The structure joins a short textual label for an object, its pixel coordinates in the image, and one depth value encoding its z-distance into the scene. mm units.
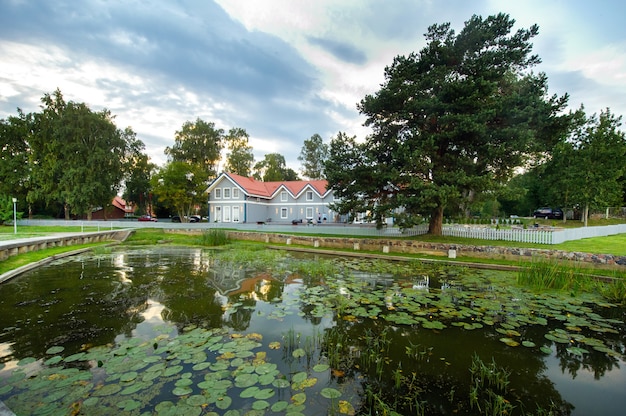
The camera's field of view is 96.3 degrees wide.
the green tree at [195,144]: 44312
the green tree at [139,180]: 44916
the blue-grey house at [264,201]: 35031
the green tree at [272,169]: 51031
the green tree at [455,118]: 12641
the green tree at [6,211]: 30266
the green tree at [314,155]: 53469
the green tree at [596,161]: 25281
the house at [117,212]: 46109
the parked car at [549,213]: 38531
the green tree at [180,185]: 33938
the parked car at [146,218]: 39488
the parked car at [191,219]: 40119
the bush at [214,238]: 18391
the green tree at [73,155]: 31828
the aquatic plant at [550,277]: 8289
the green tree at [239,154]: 47906
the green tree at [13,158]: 33312
